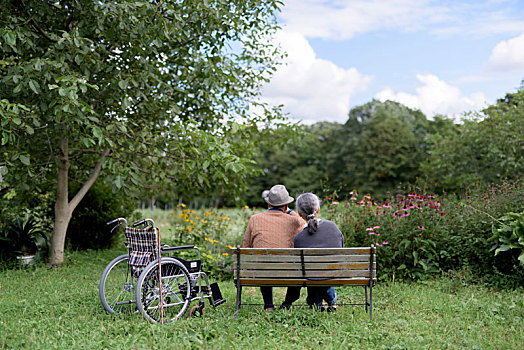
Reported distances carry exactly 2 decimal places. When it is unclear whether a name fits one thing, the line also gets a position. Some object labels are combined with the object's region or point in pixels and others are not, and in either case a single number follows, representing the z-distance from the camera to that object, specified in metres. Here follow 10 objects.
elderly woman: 4.99
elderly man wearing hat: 5.16
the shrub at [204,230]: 9.20
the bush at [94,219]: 10.34
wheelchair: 4.63
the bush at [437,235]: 6.66
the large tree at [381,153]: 32.66
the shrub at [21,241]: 8.39
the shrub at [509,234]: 6.04
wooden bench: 4.68
